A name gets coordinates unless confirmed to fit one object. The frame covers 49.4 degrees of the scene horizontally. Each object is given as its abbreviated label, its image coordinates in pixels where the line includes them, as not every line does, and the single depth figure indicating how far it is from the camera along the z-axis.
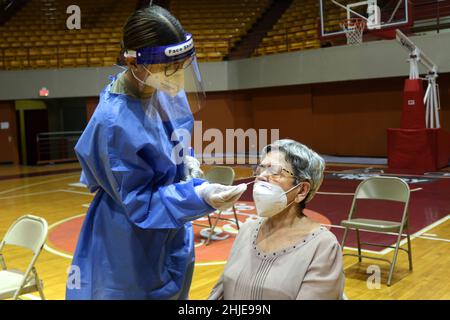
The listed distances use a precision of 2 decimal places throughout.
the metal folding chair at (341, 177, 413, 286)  4.28
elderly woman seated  1.75
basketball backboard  10.41
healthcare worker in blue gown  1.47
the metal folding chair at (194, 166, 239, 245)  5.61
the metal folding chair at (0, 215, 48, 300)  3.05
